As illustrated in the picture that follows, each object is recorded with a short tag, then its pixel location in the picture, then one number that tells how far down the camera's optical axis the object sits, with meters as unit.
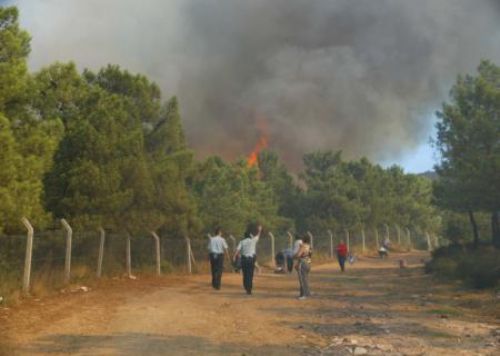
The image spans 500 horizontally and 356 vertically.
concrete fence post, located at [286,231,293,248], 41.12
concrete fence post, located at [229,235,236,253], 32.26
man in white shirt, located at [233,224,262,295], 17.34
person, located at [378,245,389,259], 49.66
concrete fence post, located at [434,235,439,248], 86.44
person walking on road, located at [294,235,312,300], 16.08
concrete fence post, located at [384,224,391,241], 68.35
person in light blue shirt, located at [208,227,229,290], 18.38
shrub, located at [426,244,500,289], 18.91
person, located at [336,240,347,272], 31.93
